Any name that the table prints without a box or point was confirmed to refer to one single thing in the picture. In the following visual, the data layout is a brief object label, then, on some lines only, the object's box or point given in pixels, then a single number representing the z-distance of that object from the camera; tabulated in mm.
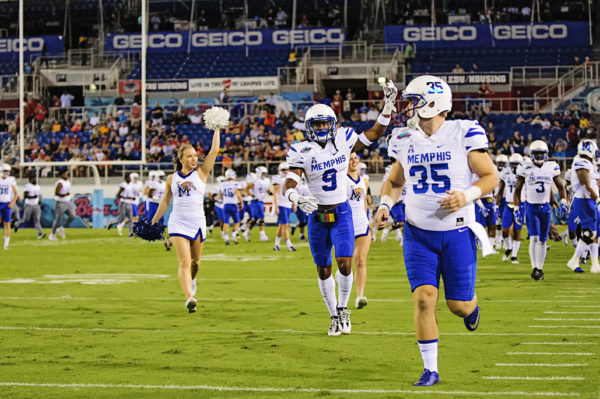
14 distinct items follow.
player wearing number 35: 6473
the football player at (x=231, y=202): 25750
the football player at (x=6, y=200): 24109
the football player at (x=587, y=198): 14602
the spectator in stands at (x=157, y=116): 38938
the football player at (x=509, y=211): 17953
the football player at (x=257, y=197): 27203
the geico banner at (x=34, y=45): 46688
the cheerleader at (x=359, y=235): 11219
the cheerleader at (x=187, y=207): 11086
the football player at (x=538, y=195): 14547
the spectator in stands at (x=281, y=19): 45812
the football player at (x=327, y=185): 9086
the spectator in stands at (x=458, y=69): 39938
